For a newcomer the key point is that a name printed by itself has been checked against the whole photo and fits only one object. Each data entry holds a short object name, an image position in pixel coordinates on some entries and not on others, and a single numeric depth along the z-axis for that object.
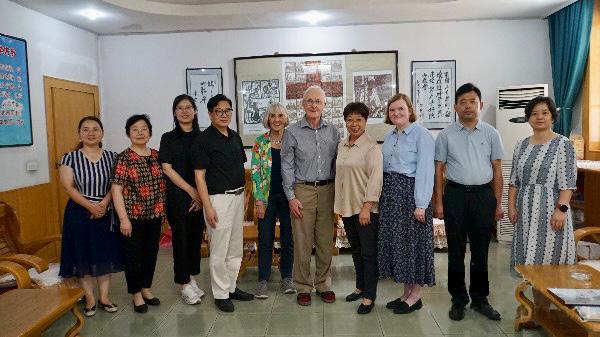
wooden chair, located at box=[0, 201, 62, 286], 3.02
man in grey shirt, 2.92
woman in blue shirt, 2.64
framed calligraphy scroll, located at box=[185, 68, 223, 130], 5.20
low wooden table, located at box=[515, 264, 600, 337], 2.24
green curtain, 4.28
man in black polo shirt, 2.89
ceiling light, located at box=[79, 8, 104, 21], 4.23
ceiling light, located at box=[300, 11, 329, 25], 4.61
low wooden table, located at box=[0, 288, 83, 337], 1.95
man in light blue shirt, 2.64
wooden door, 4.32
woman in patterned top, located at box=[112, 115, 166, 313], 2.84
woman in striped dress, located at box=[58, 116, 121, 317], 2.83
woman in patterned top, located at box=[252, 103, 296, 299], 3.12
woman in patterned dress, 2.46
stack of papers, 1.91
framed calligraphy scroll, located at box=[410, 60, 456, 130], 5.04
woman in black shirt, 2.96
